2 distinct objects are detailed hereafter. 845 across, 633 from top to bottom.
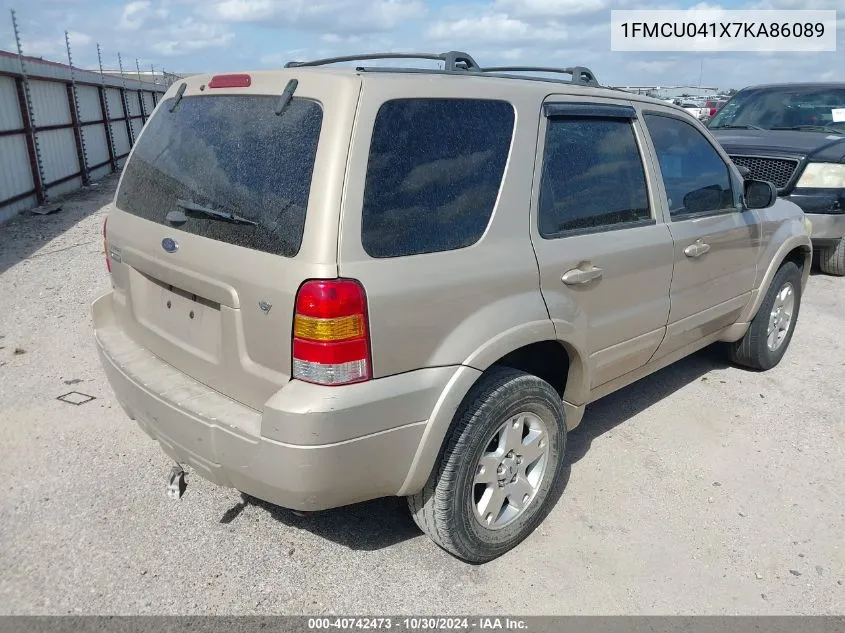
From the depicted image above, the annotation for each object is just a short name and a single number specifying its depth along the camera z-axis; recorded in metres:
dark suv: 7.12
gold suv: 2.18
